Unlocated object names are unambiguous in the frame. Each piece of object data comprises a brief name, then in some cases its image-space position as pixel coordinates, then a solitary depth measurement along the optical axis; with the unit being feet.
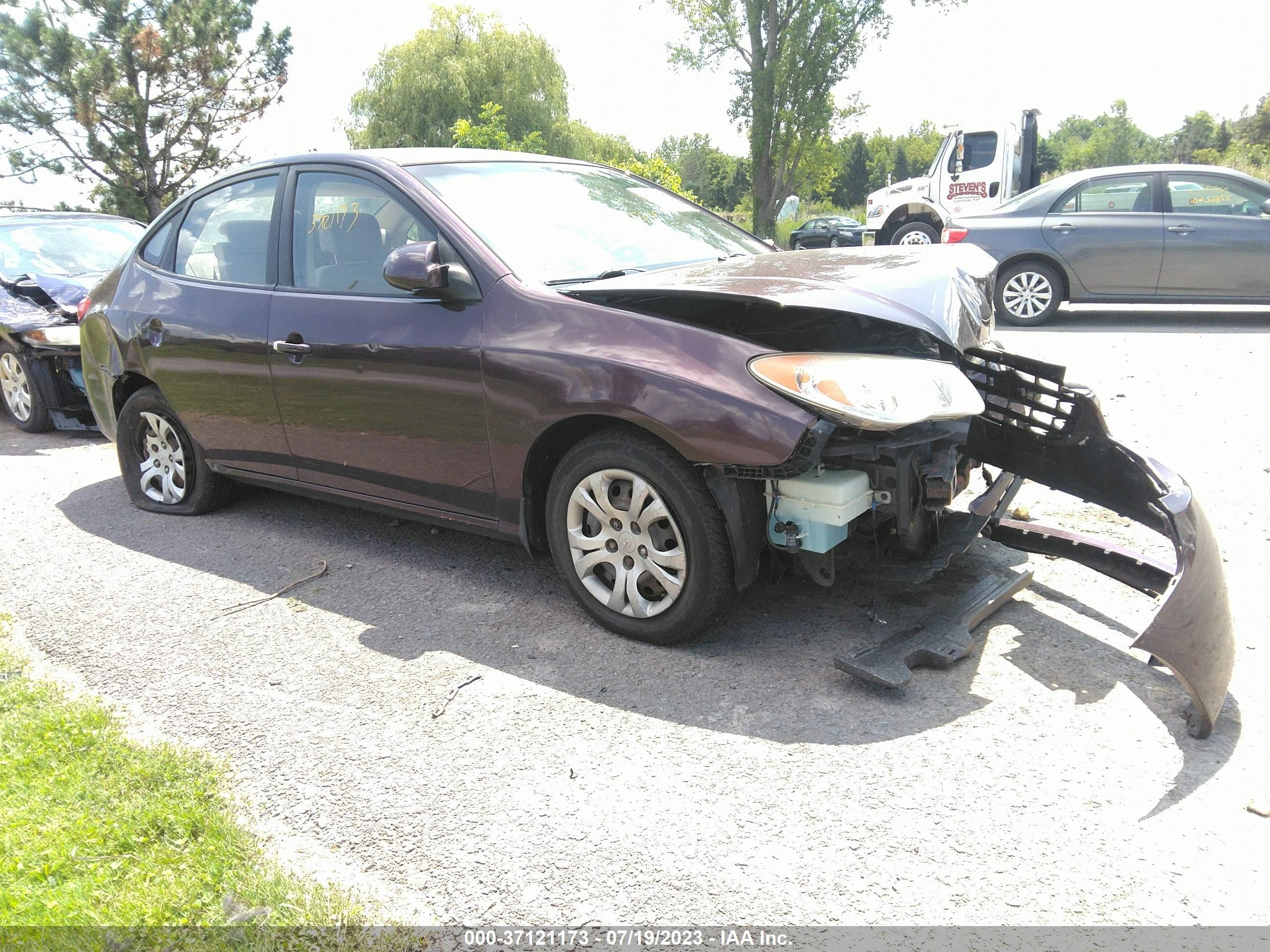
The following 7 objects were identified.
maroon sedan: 10.50
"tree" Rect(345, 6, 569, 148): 107.04
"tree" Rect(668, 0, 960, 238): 85.56
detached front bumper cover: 9.26
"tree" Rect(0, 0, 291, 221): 73.61
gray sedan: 32.14
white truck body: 54.13
